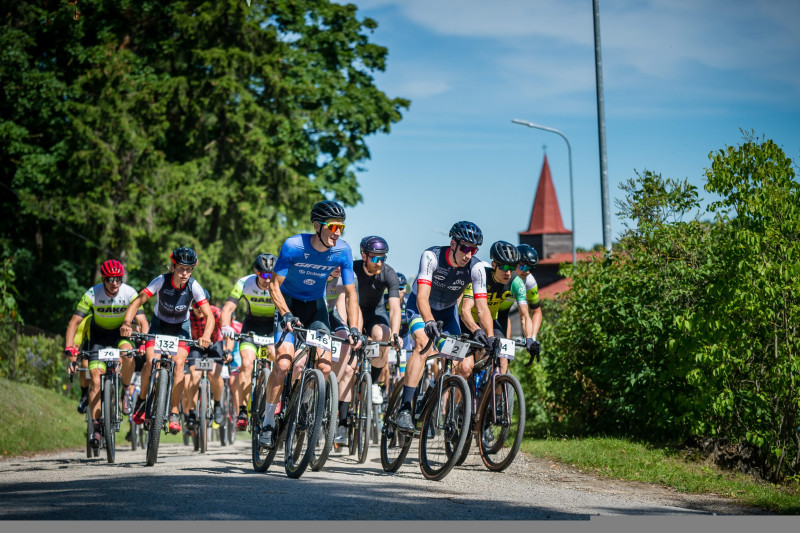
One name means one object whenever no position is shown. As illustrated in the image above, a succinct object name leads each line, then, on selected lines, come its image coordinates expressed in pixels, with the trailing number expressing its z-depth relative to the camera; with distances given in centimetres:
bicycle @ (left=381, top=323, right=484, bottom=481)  913
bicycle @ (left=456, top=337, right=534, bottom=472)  944
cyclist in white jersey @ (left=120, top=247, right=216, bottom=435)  1148
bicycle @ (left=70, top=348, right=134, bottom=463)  1207
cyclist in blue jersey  920
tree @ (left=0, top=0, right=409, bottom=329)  2927
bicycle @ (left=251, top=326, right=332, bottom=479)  854
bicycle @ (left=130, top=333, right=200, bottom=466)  1075
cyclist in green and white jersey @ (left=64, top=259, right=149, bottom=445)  1236
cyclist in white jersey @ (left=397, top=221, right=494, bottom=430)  979
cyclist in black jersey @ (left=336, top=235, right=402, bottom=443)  1123
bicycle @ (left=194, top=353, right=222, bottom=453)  1387
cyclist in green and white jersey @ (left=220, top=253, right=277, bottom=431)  1382
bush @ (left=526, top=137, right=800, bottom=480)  1147
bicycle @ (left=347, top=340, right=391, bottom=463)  1137
